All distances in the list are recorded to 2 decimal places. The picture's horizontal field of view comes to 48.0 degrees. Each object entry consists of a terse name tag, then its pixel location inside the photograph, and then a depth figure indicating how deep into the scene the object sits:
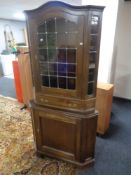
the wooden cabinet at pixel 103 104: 2.05
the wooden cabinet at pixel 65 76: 1.23
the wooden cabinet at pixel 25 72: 2.61
